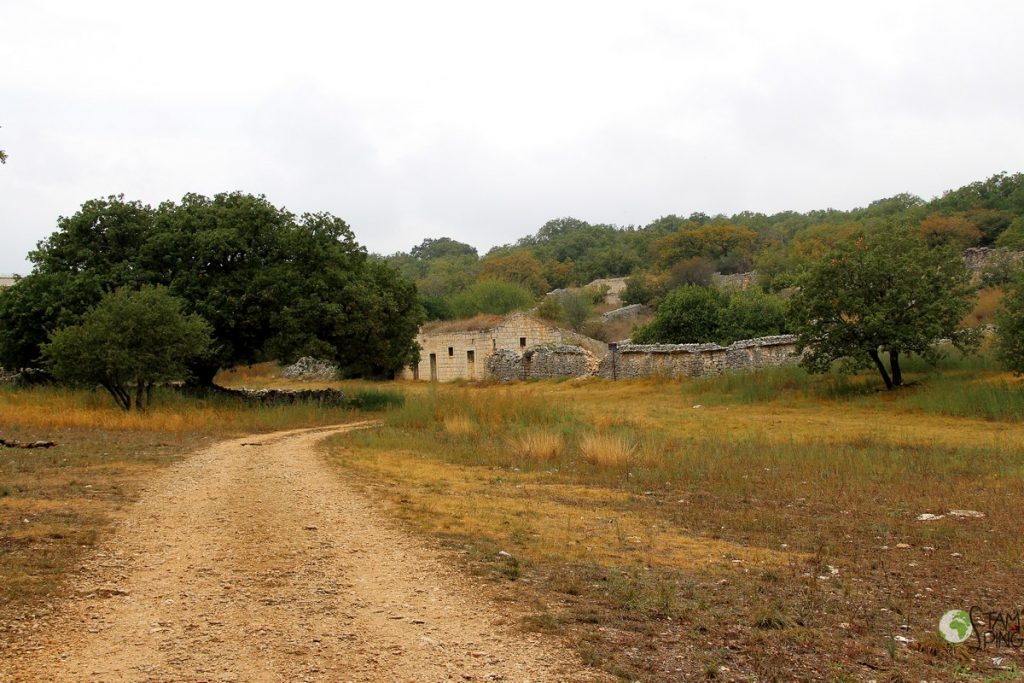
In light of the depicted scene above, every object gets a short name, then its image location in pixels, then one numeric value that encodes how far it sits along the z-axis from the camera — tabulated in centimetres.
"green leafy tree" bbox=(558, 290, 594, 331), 5825
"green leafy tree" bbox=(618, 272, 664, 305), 6969
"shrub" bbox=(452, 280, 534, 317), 6344
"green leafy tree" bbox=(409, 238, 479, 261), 13738
